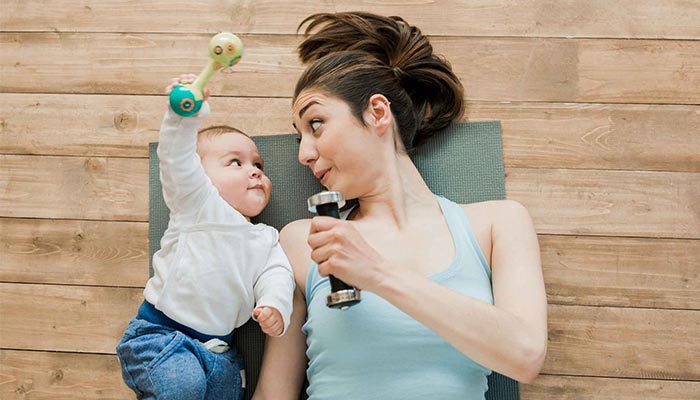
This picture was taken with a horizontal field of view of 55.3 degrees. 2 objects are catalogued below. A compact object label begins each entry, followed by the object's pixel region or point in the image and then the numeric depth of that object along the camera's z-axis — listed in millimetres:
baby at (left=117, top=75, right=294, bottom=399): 1471
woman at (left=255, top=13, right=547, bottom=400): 1360
